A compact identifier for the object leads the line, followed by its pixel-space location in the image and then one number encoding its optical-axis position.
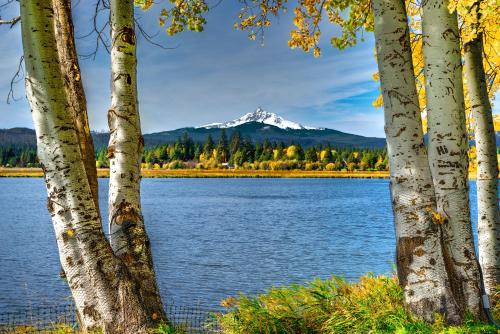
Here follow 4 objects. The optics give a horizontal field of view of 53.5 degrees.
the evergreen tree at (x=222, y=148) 190.75
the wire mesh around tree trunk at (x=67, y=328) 6.25
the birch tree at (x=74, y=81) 7.32
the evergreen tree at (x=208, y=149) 194.50
